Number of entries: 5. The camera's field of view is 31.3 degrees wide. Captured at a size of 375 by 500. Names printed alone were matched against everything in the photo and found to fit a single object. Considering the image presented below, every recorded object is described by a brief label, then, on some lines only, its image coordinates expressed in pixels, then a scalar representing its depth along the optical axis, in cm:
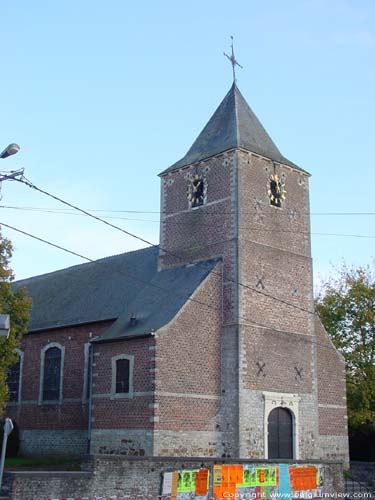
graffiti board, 1744
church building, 2348
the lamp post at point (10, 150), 1307
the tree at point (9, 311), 2114
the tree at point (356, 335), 3400
